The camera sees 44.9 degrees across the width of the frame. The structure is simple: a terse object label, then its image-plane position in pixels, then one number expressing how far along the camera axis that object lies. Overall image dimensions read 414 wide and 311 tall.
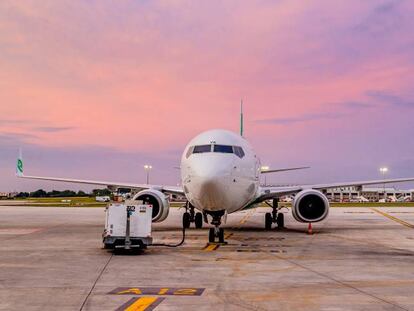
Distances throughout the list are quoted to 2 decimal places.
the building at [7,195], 142.00
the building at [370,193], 160.12
